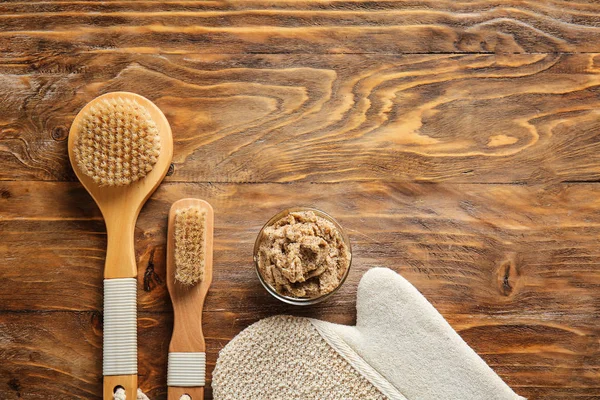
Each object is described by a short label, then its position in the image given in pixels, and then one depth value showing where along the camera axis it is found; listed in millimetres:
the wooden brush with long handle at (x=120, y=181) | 947
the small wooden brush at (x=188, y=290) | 936
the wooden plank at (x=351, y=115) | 1002
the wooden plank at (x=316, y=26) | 1009
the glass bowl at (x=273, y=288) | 907
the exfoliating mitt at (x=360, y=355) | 944
